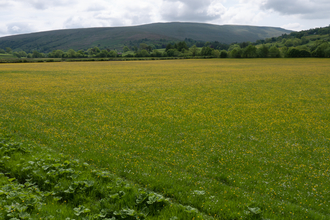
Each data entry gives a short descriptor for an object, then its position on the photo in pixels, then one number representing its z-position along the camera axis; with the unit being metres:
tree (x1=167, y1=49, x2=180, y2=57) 192.80
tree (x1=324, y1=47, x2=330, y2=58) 134.05
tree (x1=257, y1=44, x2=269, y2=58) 156.88
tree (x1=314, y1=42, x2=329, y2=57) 138.12
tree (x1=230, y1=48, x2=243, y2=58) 162.14
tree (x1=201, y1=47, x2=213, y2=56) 178.75
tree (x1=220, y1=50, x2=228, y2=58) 166.25
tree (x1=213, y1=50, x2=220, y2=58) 172.38
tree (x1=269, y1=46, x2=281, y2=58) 153.88
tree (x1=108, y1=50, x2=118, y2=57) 187.10
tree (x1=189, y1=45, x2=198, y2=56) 187.75
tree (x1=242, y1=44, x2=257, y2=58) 158.36
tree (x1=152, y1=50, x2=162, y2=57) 188.74
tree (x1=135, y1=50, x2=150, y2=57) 182.38
